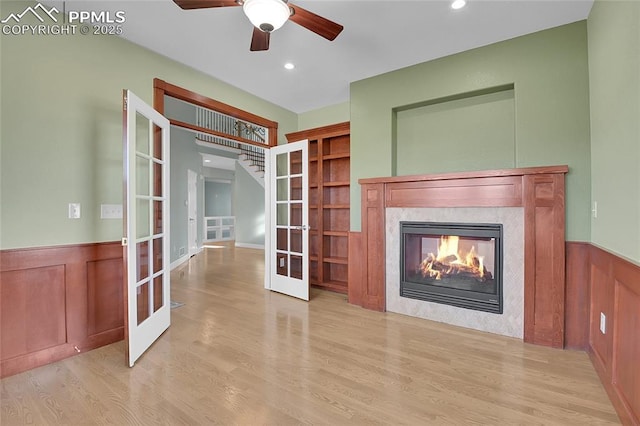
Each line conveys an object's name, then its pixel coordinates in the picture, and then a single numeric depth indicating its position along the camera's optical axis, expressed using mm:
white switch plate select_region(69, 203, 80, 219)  2344
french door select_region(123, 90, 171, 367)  2145
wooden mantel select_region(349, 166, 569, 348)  2432
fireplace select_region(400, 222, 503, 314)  2752
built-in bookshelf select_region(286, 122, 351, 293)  4297
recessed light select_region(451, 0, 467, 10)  2193
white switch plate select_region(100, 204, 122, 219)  2521
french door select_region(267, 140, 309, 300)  3784
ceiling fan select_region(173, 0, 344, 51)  1753
